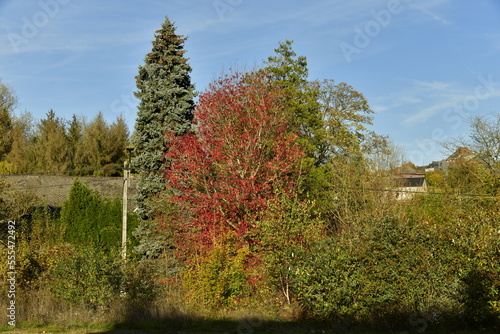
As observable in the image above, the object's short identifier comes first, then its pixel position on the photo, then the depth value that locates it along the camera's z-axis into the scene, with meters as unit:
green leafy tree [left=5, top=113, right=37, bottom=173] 38.06
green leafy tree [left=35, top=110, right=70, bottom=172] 38.84
